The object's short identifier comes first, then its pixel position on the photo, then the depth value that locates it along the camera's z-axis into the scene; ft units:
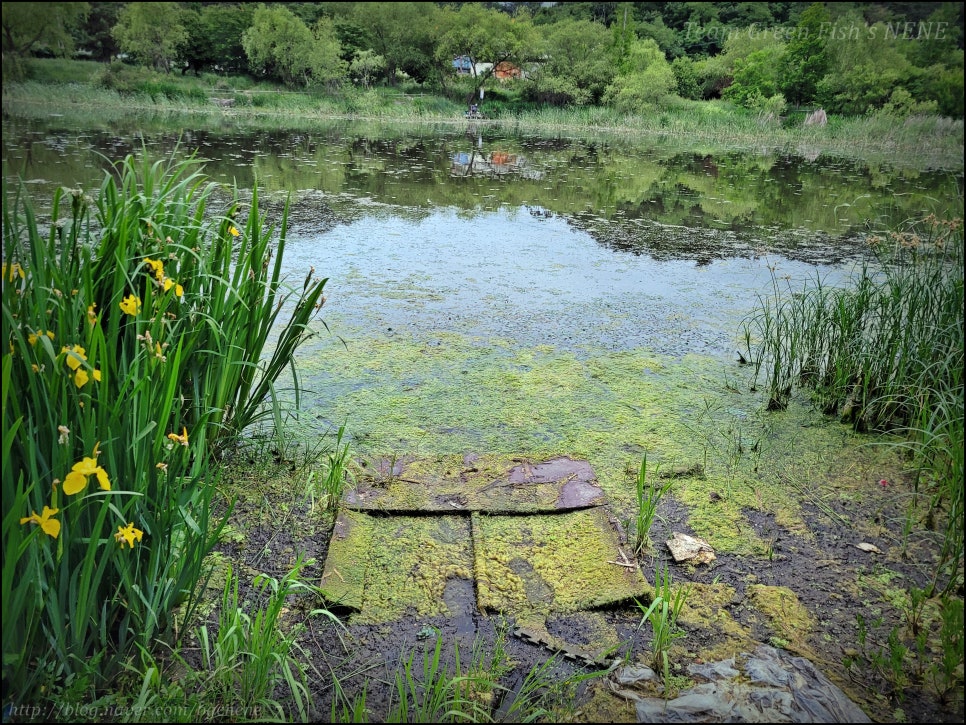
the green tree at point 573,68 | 74.54
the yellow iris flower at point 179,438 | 4.48
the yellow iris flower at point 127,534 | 3.89
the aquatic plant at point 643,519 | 6.23
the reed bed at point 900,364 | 7.02
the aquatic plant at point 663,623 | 4.91
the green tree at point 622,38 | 71.10
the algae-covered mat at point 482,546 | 5.55
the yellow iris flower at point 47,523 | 3.39
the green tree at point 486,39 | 61.46
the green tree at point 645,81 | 66.74
